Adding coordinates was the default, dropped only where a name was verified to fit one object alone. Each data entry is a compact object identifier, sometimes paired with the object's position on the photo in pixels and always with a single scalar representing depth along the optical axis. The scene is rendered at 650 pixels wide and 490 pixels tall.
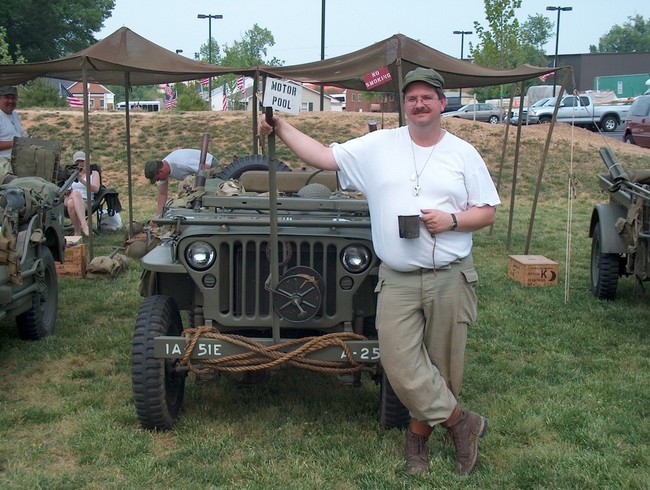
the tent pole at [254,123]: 9.63
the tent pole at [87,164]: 9.91
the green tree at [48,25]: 42.12
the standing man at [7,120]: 8.98
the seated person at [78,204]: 11.73
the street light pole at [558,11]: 44.63
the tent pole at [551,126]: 9.66
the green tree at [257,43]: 81.93
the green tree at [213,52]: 65.22
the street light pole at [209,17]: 40.72
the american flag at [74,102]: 29.08
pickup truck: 32.12
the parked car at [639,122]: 23.08
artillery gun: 7.12
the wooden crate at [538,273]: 9.00
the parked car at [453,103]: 46.34
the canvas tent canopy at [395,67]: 8.87
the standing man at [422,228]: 3.99
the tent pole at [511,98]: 11.77
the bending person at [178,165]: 10.09
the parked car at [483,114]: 36.19
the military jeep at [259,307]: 4.48
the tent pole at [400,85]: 8.16
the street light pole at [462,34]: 50.07
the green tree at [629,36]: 113.19
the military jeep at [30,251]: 5.55
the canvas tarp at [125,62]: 9.43
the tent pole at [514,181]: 10.95
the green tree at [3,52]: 29.38
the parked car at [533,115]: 33.23
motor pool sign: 3.96
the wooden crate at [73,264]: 9.34
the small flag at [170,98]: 40.99
